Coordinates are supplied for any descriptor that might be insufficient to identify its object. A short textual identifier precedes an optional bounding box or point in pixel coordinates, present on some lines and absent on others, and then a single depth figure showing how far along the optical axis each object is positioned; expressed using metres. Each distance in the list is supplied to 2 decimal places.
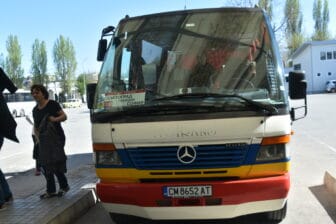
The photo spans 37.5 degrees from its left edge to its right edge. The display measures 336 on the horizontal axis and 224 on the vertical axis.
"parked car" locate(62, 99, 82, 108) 79.34
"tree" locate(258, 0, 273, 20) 42.88
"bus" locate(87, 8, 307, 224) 4.99
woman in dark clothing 6.90
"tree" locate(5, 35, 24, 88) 89.06
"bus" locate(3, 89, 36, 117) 53.76
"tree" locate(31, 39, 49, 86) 97.75
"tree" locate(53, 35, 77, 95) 99.88
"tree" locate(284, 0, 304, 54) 78.69
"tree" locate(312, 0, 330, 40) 84.62
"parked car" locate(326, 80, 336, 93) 61.28
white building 66.75
